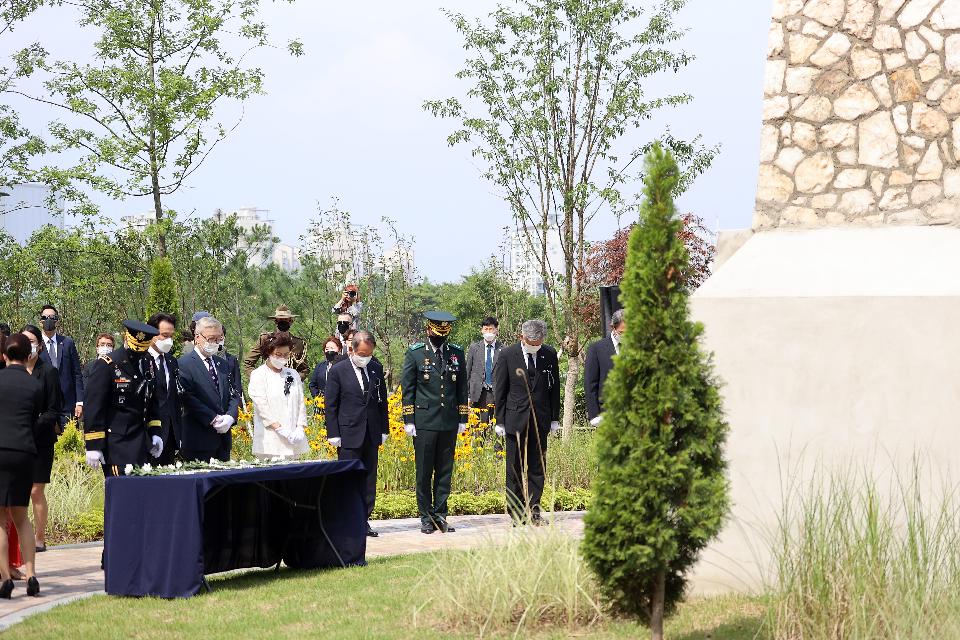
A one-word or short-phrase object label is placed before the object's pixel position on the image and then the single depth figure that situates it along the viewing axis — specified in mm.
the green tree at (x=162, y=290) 18797
